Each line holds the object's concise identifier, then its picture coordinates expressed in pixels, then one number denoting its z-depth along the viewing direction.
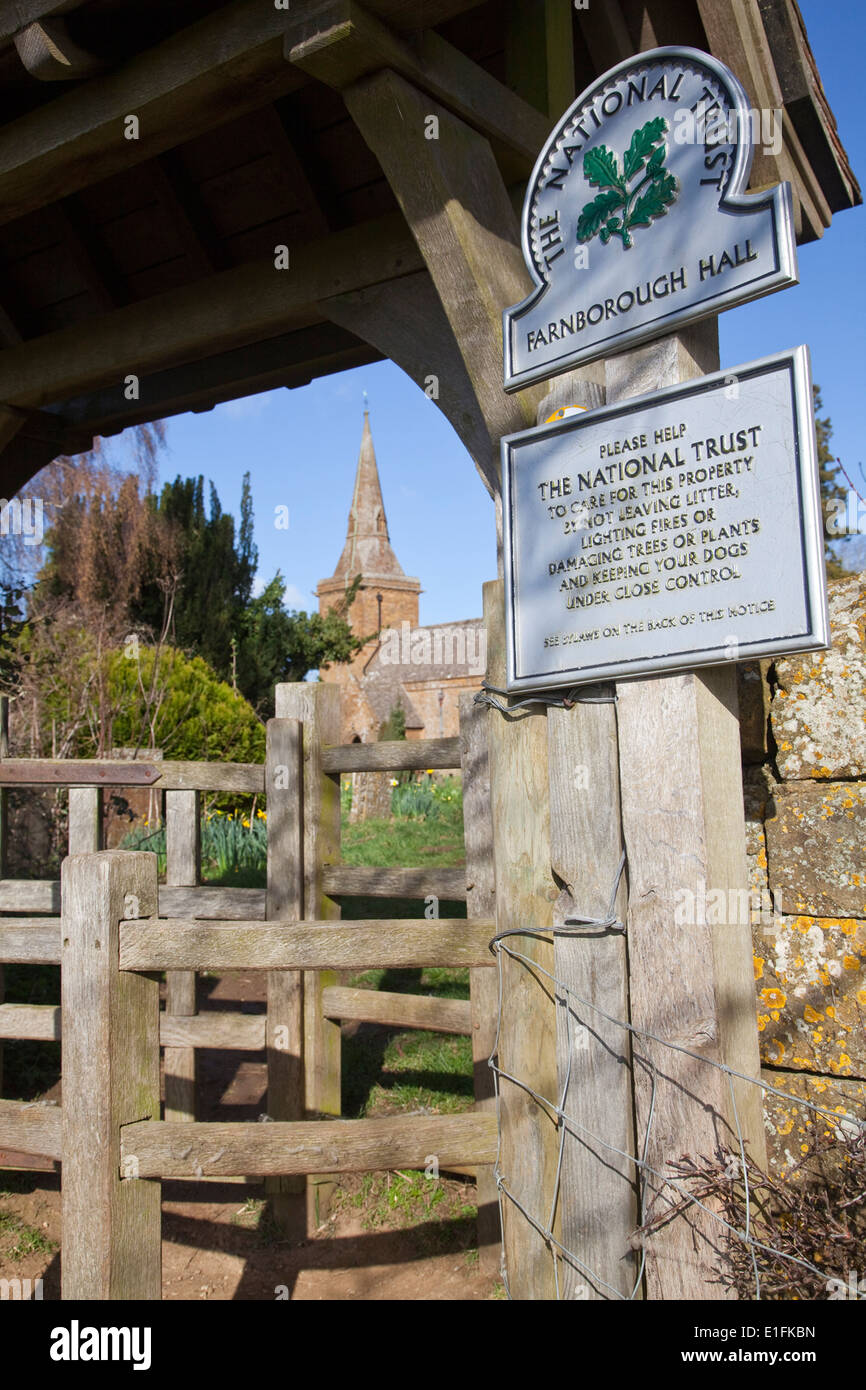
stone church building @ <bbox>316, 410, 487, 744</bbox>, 36.41
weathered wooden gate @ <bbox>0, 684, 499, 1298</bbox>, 2.21
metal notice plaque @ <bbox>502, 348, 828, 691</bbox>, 2.14
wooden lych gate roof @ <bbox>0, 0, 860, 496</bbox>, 2.96
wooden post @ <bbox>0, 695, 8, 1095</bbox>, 4.72
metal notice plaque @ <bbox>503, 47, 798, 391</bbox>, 2.25
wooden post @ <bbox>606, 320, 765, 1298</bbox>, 2.21
